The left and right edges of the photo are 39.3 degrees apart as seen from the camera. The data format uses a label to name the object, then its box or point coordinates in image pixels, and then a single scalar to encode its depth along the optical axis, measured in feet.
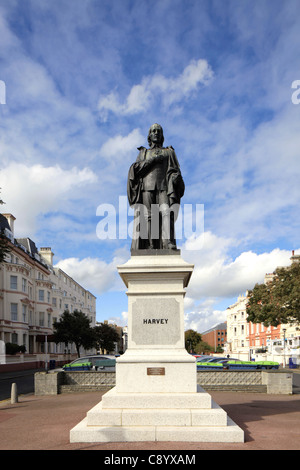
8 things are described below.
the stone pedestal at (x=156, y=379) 23.61
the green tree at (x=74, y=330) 193.67
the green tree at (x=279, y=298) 123.54
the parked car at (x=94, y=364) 77.32
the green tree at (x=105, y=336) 270.05
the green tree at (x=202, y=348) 330.67
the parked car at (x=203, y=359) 93.50
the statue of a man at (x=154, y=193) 31.35
